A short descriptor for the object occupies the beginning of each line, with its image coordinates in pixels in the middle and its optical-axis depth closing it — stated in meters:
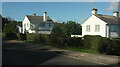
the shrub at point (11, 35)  40.74
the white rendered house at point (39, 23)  47.25
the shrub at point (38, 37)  25.95
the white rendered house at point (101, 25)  31.07
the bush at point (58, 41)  22.31
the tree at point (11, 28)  47.21
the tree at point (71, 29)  48.09
